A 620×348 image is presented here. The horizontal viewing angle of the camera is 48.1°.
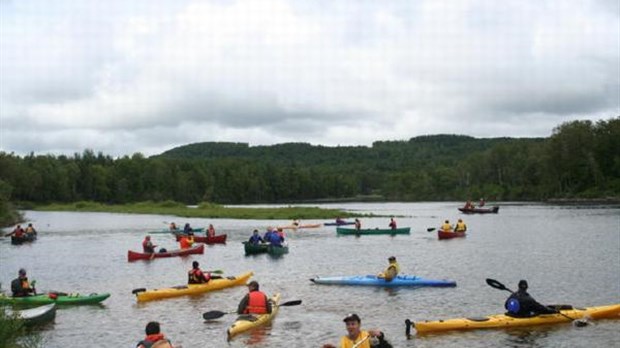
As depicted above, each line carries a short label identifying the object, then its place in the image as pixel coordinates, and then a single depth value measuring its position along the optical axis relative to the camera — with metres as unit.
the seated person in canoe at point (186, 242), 52.31
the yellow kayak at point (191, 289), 29.48
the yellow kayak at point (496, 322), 22.64
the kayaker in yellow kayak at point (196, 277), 31.52
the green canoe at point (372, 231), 66.56
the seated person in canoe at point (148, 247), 46.69
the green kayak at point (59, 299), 26.92
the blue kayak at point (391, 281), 32.22
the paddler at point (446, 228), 60.86
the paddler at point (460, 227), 62.34
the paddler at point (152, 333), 15.36
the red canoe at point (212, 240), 59.00
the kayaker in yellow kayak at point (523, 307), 23.39
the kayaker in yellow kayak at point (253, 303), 23.88
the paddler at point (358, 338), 12.64
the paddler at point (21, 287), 27.19
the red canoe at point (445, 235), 59.62
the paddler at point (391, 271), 31.70
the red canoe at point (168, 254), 46.28
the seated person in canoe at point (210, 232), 59.59
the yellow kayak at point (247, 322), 22.14
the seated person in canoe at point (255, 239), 48.97
